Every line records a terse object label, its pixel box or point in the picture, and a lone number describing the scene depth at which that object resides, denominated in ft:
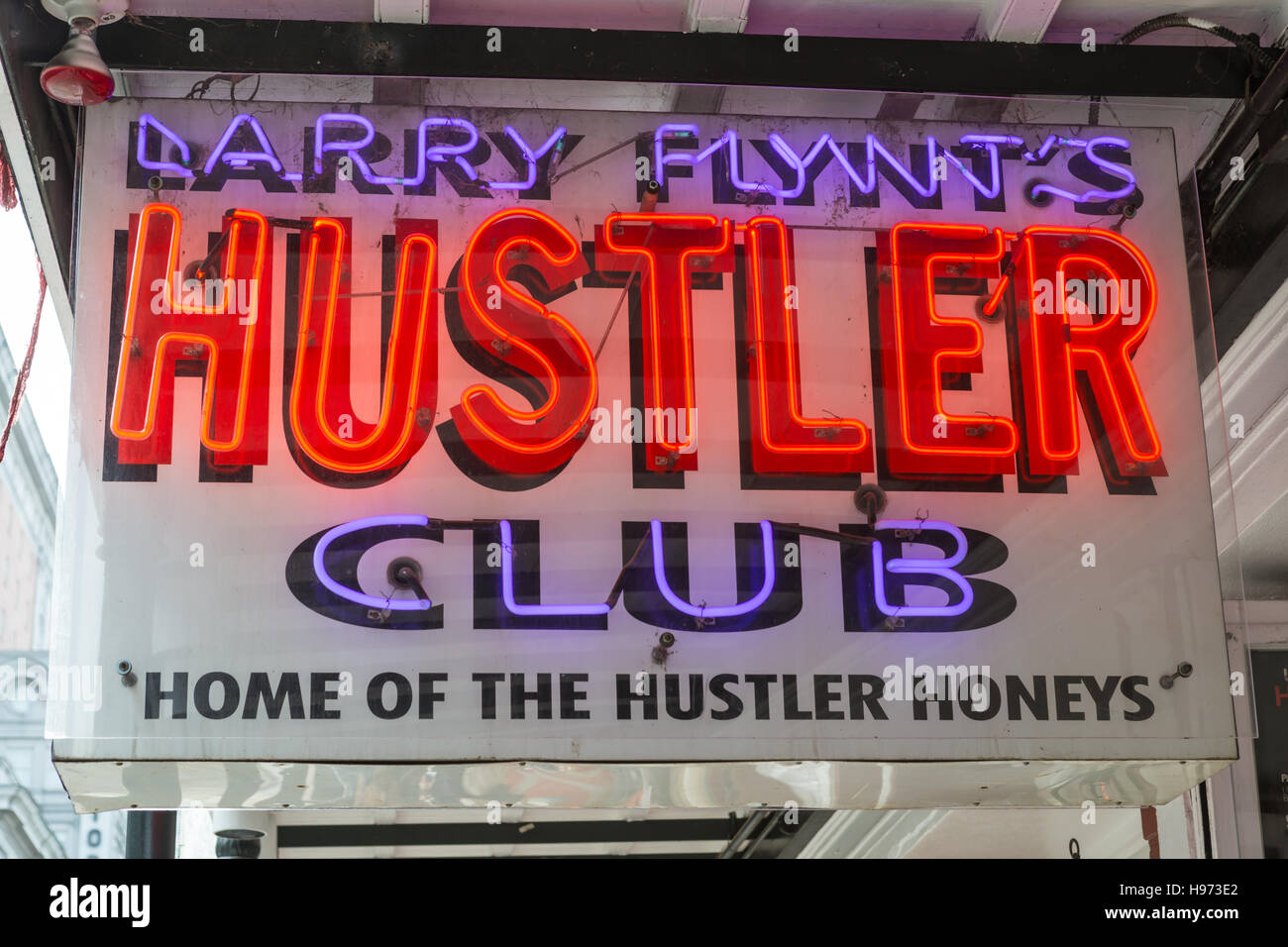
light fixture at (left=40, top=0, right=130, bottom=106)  14.37
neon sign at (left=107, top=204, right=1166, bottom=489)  14.93
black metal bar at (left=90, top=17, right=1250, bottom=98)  16.07
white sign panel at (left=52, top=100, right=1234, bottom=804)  14.05
